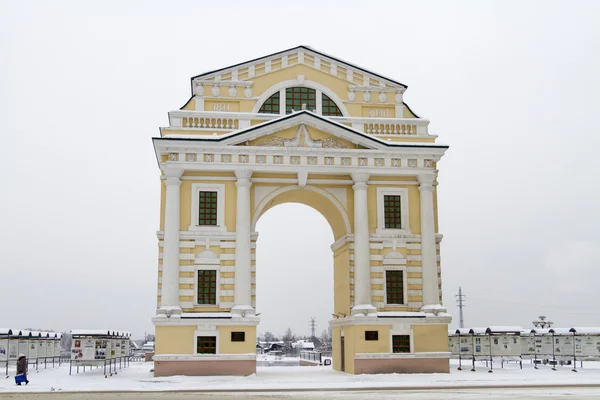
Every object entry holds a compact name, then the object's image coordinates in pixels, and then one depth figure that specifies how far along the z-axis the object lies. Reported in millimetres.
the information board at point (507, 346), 43031
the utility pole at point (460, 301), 98750
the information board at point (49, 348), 48250
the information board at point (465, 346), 45375
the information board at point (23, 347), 41825
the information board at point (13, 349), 39938
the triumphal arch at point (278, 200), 37719
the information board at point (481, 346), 43562
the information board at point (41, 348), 45975
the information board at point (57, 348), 50594
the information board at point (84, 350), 36531
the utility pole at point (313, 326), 157488
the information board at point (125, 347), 42531
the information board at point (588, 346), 42844
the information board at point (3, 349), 39250
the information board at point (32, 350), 44125
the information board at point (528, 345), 46750
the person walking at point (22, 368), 30641
